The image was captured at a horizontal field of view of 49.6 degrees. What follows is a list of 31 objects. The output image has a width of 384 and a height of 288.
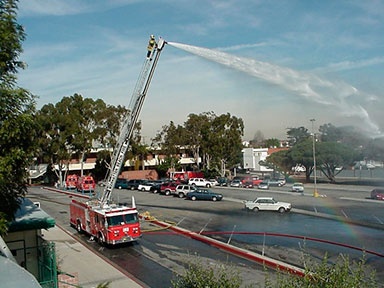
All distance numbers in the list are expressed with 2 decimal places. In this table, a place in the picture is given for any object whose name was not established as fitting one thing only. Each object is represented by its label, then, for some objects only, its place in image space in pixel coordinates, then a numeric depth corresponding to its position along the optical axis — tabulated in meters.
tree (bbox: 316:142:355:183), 69.88
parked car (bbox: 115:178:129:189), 65.25
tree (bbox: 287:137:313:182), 74.00
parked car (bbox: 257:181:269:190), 59.79
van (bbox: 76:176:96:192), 60.22
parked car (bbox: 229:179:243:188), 66.25
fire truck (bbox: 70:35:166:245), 23.27
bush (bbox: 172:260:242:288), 7.46
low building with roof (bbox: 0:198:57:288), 15.01
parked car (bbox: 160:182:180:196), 52.62
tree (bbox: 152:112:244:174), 75.06
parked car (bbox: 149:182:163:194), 56.80
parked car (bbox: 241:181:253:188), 64.39
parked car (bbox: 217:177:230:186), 68.75
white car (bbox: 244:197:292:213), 35.69
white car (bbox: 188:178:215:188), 63.74
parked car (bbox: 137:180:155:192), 59.81
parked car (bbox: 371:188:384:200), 42.59
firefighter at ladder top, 26.66
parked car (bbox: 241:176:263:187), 65.32
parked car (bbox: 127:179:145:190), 62.28
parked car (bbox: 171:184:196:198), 49.03
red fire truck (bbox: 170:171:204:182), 74.81
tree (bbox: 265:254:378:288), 6.64
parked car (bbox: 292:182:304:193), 54.03
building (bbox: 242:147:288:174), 112.00
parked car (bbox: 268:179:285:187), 68.26
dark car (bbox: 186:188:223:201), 45.00
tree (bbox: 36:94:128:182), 70.75
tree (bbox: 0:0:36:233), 10.14
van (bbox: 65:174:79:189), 67.88
